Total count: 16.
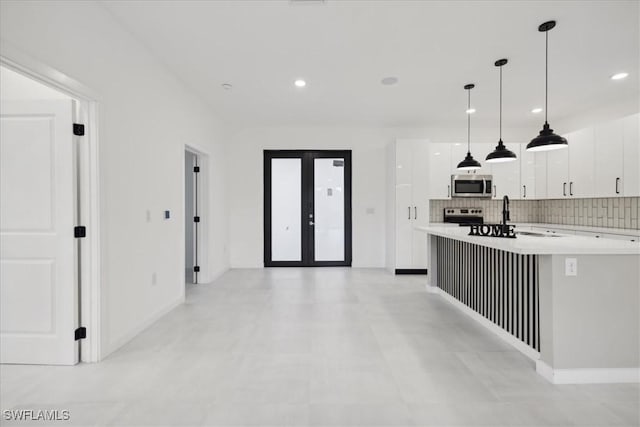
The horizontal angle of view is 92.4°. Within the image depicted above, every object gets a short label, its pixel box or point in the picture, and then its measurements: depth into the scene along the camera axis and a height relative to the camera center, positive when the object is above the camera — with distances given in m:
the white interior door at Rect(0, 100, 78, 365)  2.30 +0.05
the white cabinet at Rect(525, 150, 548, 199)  5.55 +0.67
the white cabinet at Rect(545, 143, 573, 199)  5.12 +0.67
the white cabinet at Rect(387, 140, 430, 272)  5.55 +0.19
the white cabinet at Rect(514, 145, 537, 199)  5.73 +0.65
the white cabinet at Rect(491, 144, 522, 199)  5.74 +0.65
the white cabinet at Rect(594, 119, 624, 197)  4.25 +0.77
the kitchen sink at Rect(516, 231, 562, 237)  3.13 -0.24
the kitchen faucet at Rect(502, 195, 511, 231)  3.08 +0.00
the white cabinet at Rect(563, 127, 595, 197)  4.68 +0.75
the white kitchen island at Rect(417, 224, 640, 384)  2.11 -0.69
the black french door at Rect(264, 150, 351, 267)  6.10 +0.10
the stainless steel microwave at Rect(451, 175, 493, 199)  5.71 +0.49
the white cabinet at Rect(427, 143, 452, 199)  5.76 +0.85
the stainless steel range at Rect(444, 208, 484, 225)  6.01 -0.06
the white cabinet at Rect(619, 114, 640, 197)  4.02 +0.72
